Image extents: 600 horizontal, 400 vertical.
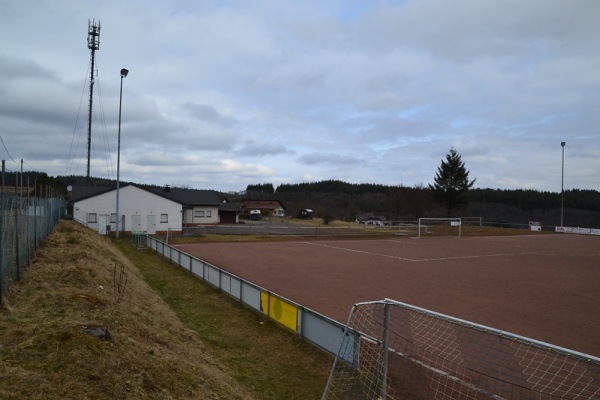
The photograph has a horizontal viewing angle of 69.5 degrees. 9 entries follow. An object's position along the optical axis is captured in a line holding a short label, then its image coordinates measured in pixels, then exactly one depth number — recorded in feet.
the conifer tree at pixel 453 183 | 215.31
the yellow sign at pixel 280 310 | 34.42
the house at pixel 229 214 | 221.31
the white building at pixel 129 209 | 129.29
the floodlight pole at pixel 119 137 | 100.17
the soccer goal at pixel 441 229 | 170.91
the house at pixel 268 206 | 337.48
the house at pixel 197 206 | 183.93
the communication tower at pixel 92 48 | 153.79
